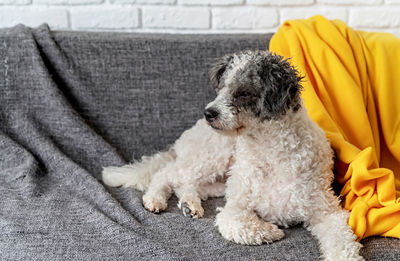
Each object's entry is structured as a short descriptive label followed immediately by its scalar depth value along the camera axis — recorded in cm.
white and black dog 153
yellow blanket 186
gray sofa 197
